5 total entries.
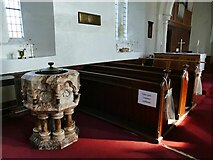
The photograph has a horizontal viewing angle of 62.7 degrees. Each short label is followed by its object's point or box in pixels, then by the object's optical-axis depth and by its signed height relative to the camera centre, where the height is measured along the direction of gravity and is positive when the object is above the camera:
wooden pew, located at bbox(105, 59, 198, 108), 3.04 -0.51
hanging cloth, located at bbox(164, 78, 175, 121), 2.17 -0.70
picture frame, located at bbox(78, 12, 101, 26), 3.66 +0.72
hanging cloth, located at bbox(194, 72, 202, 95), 3.94 -0.84
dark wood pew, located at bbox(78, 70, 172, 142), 2.07 -0.72
